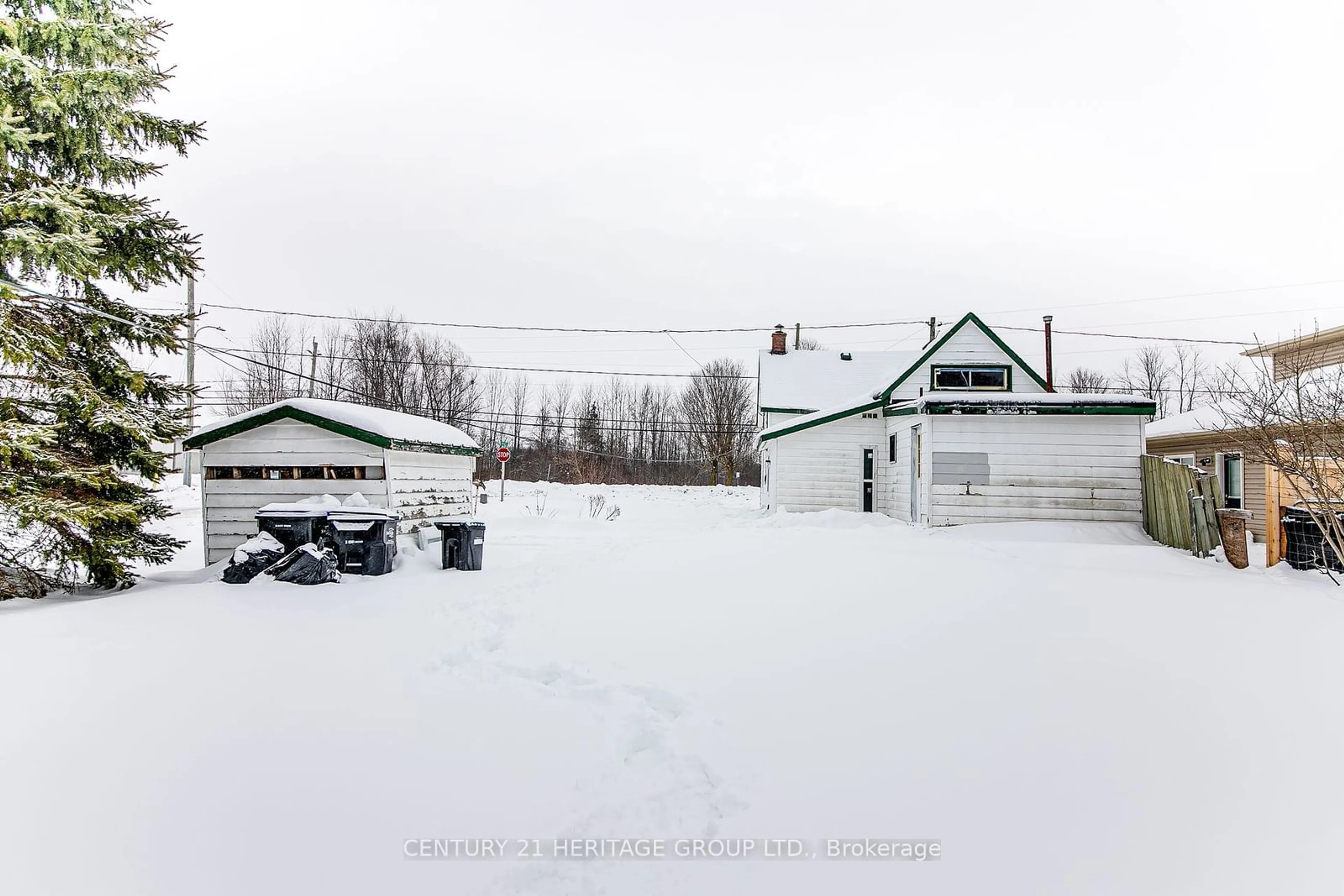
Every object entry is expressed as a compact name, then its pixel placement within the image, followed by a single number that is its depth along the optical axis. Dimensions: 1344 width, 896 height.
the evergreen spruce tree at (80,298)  6.12
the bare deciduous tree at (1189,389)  41.75
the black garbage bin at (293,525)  7.65
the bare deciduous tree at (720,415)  42.25
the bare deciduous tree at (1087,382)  46.28
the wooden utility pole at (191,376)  7.71
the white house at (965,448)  11.87
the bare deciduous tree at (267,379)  34.34
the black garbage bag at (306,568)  7.03
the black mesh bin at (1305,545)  8.01
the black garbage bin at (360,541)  7.56
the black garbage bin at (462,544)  8.18
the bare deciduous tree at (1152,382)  43.47
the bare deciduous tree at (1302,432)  7.82
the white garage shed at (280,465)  8.68
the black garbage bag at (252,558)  7.12
